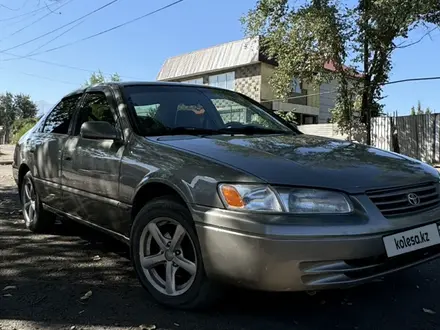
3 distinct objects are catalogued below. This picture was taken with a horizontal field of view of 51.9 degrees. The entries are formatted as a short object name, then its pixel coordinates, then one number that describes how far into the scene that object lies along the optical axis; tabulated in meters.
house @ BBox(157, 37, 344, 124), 26.58
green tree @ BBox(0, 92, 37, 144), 60.46
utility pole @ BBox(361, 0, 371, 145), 15.99
